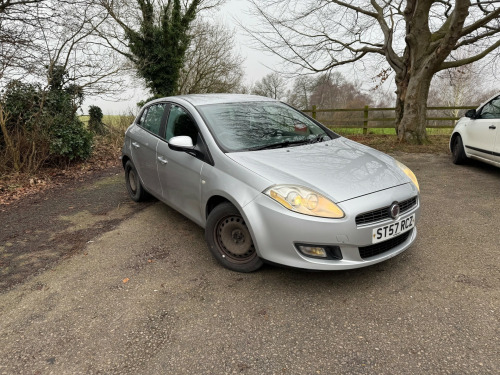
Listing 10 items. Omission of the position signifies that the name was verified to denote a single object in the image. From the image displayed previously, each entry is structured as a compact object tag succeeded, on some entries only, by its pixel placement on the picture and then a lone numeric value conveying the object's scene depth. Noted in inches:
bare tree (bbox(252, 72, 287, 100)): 1708.9
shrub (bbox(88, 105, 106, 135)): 462.0
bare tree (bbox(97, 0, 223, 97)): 629.3
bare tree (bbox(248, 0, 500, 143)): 345.1
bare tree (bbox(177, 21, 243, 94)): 884.6
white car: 230.7
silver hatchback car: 100.1
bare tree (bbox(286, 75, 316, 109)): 1380.7
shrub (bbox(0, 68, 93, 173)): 273.7
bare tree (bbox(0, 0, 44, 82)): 252.5
